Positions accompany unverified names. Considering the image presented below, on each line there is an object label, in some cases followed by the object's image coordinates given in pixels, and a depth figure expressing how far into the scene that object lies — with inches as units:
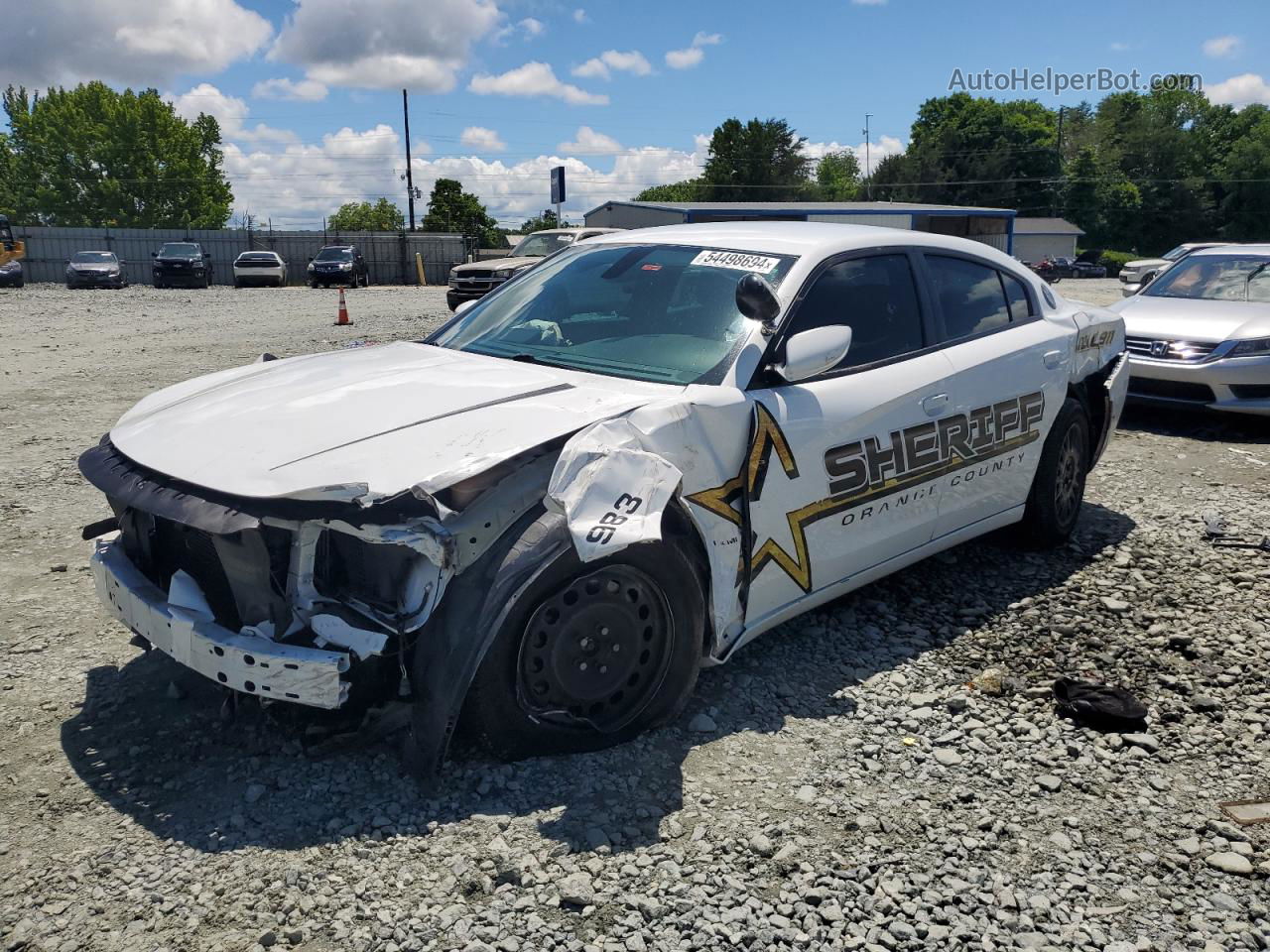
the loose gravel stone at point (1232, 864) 109.3
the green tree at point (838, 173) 4591.0
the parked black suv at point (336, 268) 1439.5
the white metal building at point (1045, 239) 2960.1
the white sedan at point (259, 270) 1445.6
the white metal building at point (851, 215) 1230.3
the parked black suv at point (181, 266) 1354.6
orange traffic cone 719.1
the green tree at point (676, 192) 3508.9
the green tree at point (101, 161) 2898.6
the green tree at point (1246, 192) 3297.2
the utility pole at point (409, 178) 2333.8
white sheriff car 112.8
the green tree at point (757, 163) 3260.3
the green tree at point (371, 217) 4431.6
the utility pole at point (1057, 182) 3351.4
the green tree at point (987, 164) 3403.1
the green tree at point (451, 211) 2893.7
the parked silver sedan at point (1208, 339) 331.6
